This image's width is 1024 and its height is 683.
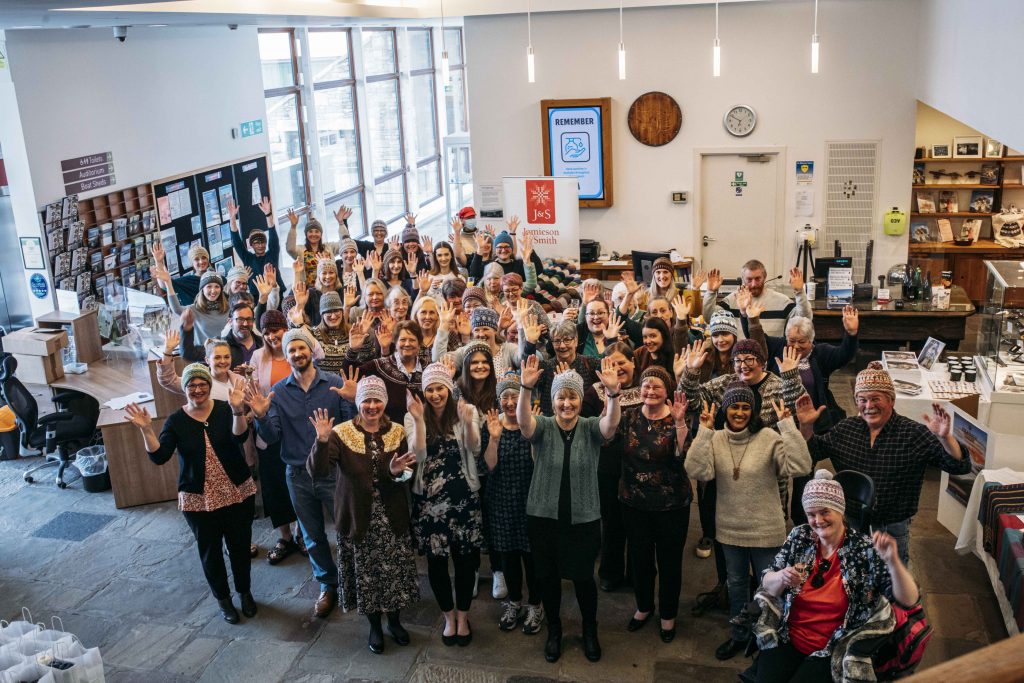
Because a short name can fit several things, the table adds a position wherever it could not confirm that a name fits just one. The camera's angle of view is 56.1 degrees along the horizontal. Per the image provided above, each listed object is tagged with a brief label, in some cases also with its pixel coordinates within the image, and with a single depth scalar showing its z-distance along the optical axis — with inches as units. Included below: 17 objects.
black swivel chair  296.4
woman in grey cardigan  184.7
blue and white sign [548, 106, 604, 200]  455.8
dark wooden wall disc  445.7
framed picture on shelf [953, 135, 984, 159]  454.6
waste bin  292.2
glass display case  254.1
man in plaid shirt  179.5
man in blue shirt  211.5
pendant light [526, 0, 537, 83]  384.2
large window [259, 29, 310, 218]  528.7
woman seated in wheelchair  148.5
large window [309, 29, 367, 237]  575.8
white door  445.7
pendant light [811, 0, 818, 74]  302.9
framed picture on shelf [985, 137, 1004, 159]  450.0
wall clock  437.1
